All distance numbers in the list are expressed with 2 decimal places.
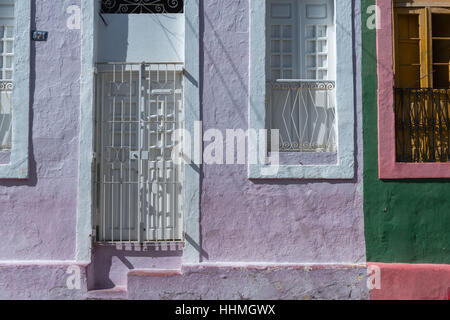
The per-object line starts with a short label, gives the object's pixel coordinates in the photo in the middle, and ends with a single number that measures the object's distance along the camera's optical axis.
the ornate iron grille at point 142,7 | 6.55
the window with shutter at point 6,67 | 6.32
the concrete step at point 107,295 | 5.90
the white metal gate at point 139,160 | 6.25
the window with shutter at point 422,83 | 6.27
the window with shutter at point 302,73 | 6.30
